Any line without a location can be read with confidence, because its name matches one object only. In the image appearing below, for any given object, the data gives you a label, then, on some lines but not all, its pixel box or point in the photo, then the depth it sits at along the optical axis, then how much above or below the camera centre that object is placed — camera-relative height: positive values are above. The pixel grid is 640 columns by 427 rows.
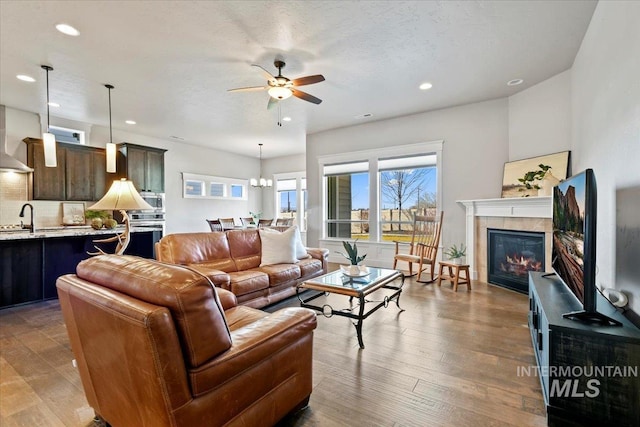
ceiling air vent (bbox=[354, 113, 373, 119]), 5.45 +1.80
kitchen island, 3.52 -0.64
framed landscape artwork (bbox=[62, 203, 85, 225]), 5.55 -0.07
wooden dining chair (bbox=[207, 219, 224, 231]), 6.69 -0.37
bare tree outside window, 5.48 +0.43
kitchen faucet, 4.77 -0.26
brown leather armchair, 1.05 -0.59
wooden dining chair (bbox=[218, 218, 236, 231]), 6.64 -0.33
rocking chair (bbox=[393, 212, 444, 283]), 4.58 -0.55
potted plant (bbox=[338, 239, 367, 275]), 3.07 -0.54
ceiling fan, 3.19 +1.43
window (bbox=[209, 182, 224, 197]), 8.38 +0.61
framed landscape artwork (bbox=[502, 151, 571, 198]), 3.80 +0.56
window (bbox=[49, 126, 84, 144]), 5.59 +1.52
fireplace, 3.89 -0.67
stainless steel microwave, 6.25 +0.26
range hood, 4.36 +0.78
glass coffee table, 2.57 -0.73
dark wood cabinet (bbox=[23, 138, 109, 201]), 5.08 +0.70
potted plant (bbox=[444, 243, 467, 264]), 4.32 -0.69
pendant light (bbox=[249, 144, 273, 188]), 7.93 +0.77
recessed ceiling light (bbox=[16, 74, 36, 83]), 3.85 +1.79
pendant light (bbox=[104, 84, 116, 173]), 3.89 +0.72
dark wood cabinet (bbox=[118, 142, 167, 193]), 5.96 +0.96
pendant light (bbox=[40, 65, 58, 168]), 3.54 +0.78
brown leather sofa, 3.10 -0.66
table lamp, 2.73 +0.10
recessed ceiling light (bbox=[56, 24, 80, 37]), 2.80 +1.79
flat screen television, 1.54 -0.19
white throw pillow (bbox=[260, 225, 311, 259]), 4.13 -0.56
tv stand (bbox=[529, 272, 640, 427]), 1.42 -0.84
